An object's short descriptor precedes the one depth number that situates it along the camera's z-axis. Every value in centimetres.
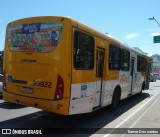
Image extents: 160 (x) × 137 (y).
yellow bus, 756
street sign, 3397
